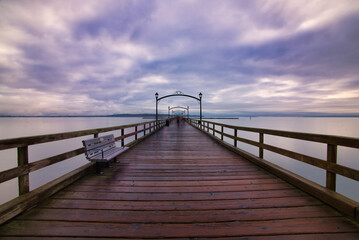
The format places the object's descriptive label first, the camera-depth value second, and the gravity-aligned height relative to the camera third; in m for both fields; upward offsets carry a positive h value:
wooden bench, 3.33 -0.83
